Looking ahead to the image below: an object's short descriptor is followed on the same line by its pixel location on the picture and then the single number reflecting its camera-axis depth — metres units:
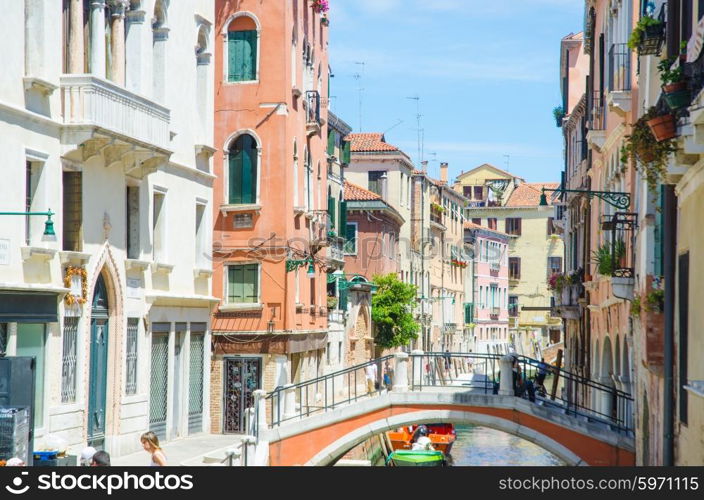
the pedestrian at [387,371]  38.10
